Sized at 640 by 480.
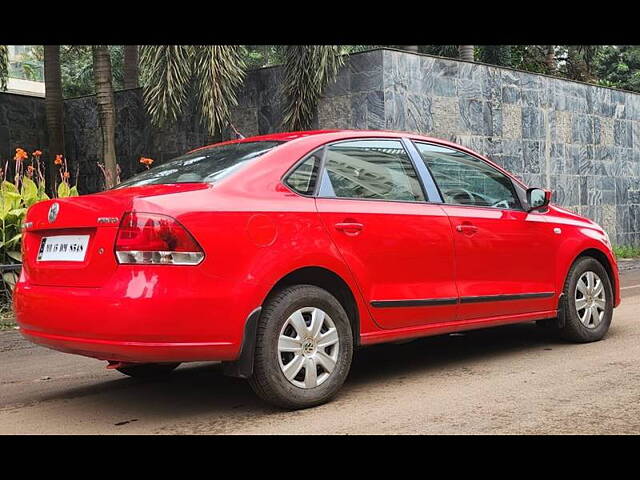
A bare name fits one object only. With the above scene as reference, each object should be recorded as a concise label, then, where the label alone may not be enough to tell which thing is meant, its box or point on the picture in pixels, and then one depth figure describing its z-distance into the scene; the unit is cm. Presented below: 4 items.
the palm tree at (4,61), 1346
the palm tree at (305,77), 1280
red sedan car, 417
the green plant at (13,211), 906
